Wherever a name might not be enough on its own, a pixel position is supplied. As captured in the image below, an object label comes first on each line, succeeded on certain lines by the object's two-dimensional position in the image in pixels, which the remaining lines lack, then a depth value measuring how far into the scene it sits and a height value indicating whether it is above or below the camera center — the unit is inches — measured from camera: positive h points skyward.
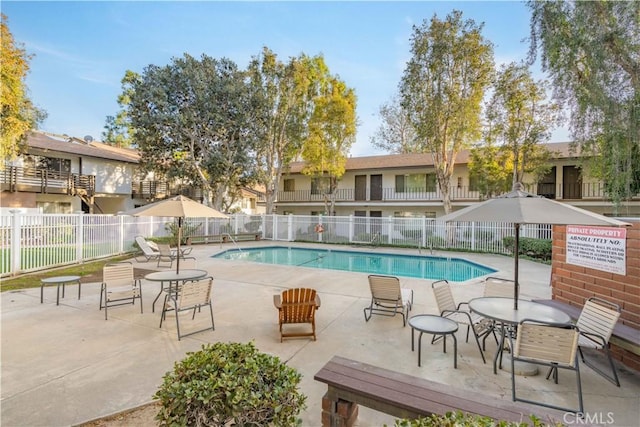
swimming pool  475.0 -86.5
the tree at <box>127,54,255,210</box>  724.7 +230.3
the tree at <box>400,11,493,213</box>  595.8 +279.9
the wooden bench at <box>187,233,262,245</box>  692.3 -56.3
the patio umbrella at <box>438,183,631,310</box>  135.9 +1.9
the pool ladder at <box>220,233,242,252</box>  733.4 -57.3
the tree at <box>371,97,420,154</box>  1159.0 +335.8
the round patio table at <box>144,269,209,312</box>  223.0 -47.9
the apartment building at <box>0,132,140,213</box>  706.8 +95.5
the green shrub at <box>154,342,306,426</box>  74.7 -45.9
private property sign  163.8 -17.9
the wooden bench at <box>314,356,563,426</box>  84.7 -54.4
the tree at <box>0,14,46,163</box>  500.7 +213.3
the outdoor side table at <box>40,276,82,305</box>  244.5 -55.3
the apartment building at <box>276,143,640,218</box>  739.4 +80.8
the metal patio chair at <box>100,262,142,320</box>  231.8 -54.7
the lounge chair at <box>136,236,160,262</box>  440.1 -54.7
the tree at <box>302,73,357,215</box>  793.3 +233.6
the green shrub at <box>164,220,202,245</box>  628.7 -36.4
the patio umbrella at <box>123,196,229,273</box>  233.5 +3.6
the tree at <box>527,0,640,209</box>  411.2 +211.5
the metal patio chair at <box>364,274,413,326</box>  219.5 -61.1
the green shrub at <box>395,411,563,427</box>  60.4 -42.8
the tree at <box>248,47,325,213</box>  802.2 +300.8
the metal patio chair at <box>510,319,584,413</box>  123.0 -54.8
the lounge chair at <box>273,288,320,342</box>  188.7 -59.0
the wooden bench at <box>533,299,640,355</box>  135.2 -55.6
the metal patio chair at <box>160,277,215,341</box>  189.0 -53.9
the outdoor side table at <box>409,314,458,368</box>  157.1 -61.0
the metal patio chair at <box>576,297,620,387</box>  140.3 -53.3
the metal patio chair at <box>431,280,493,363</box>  177.9 -57.4
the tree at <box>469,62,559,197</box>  592.4 +186.8
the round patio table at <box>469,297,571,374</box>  148.9 -50.4
